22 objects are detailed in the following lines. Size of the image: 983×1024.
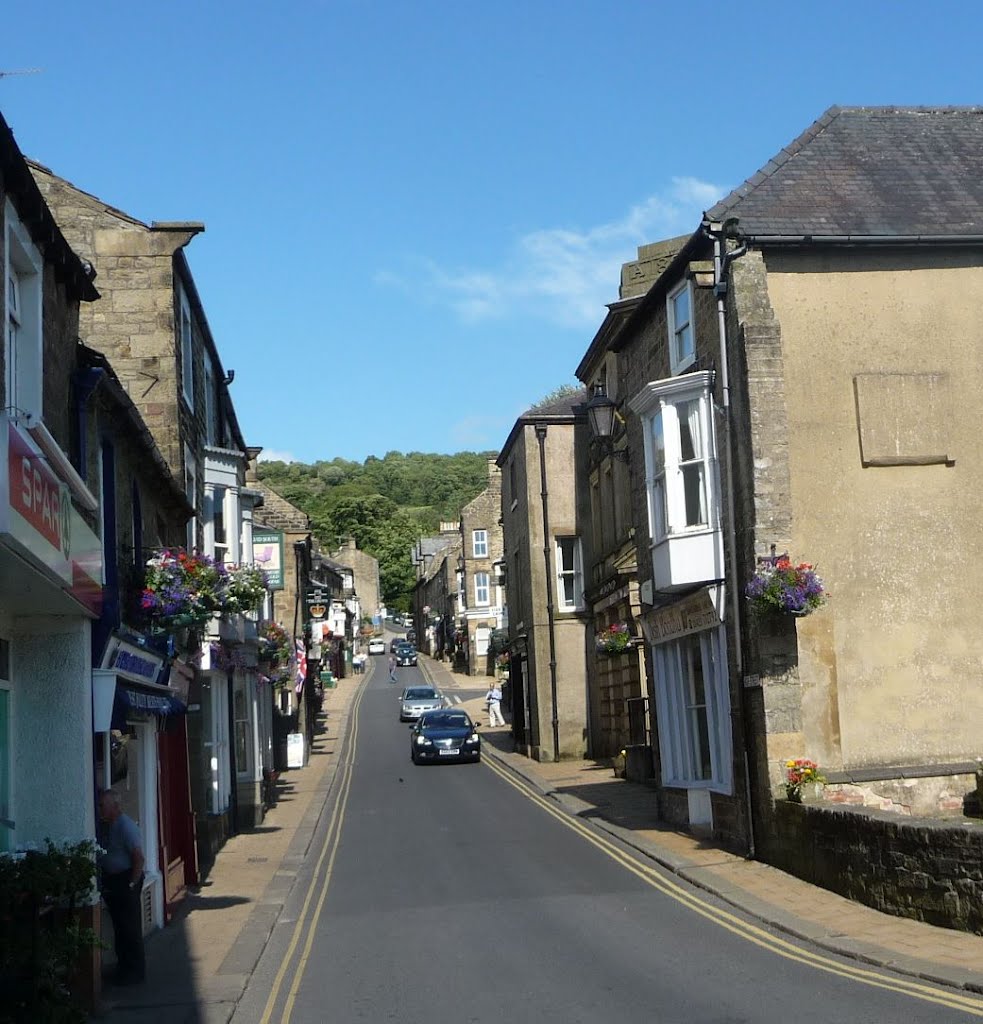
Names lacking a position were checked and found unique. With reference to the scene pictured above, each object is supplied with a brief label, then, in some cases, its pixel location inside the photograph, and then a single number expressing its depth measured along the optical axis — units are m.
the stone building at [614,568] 28.38
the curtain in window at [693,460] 18.14
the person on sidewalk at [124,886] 11.07
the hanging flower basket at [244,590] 15.07
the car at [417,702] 50.62
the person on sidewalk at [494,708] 48.56
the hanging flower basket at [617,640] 27.61
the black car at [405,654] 87.44
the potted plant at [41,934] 8.16
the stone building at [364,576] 122.06
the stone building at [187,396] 18.98
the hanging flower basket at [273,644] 26.88
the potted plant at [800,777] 15.31
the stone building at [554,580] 34.38
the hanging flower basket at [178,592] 14.03
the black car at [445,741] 35.22
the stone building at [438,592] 85.31
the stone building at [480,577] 73.81
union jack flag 37.02
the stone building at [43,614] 9.91
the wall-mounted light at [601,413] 21.89
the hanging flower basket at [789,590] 15.48
